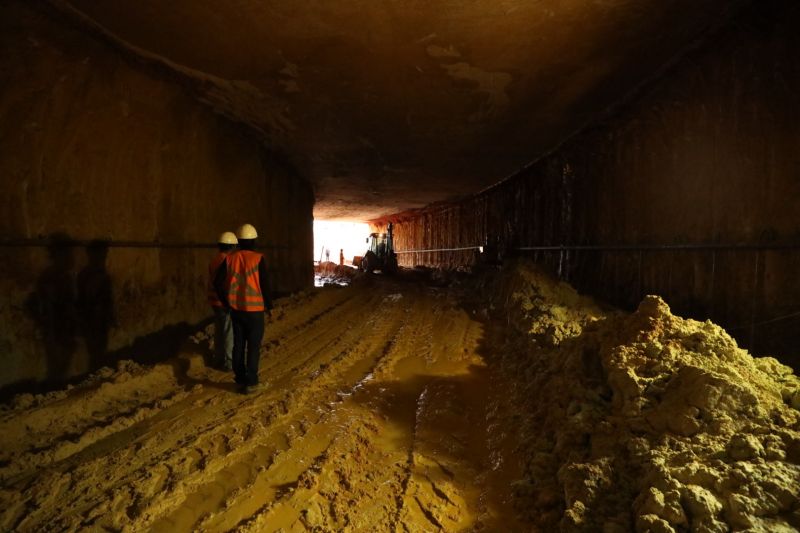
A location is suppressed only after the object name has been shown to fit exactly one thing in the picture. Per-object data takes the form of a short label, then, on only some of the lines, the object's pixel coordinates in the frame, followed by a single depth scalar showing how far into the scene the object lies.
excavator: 16.09
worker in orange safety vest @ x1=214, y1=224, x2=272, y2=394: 4.40
